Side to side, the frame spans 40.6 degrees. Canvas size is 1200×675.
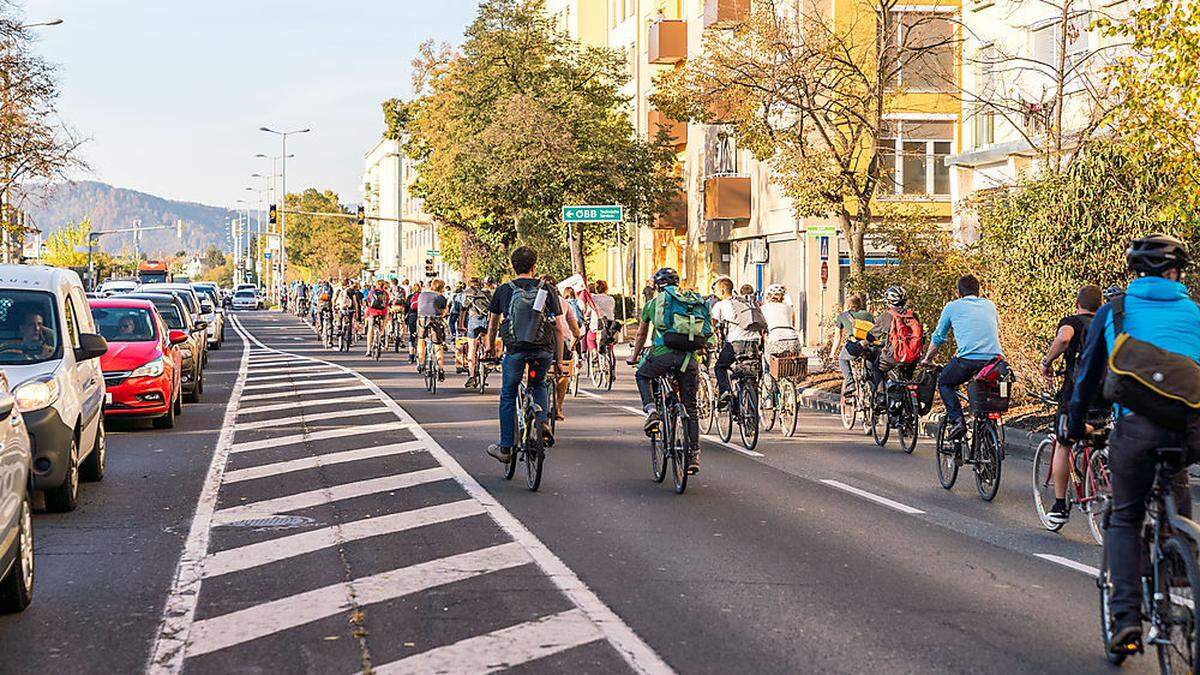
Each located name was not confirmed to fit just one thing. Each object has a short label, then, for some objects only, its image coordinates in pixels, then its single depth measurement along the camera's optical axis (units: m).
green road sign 36.09
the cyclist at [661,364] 12.98
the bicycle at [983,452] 12.64
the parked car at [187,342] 22.22
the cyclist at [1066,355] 10.76
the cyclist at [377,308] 36.88
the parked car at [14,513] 7.15
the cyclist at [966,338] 12.98
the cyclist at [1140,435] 6.43
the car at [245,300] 108.00
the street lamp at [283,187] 119.59
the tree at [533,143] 45.09
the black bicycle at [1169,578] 6.00
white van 10.96
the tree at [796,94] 26.88
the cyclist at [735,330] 17.39
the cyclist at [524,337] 12.67
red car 17.72
